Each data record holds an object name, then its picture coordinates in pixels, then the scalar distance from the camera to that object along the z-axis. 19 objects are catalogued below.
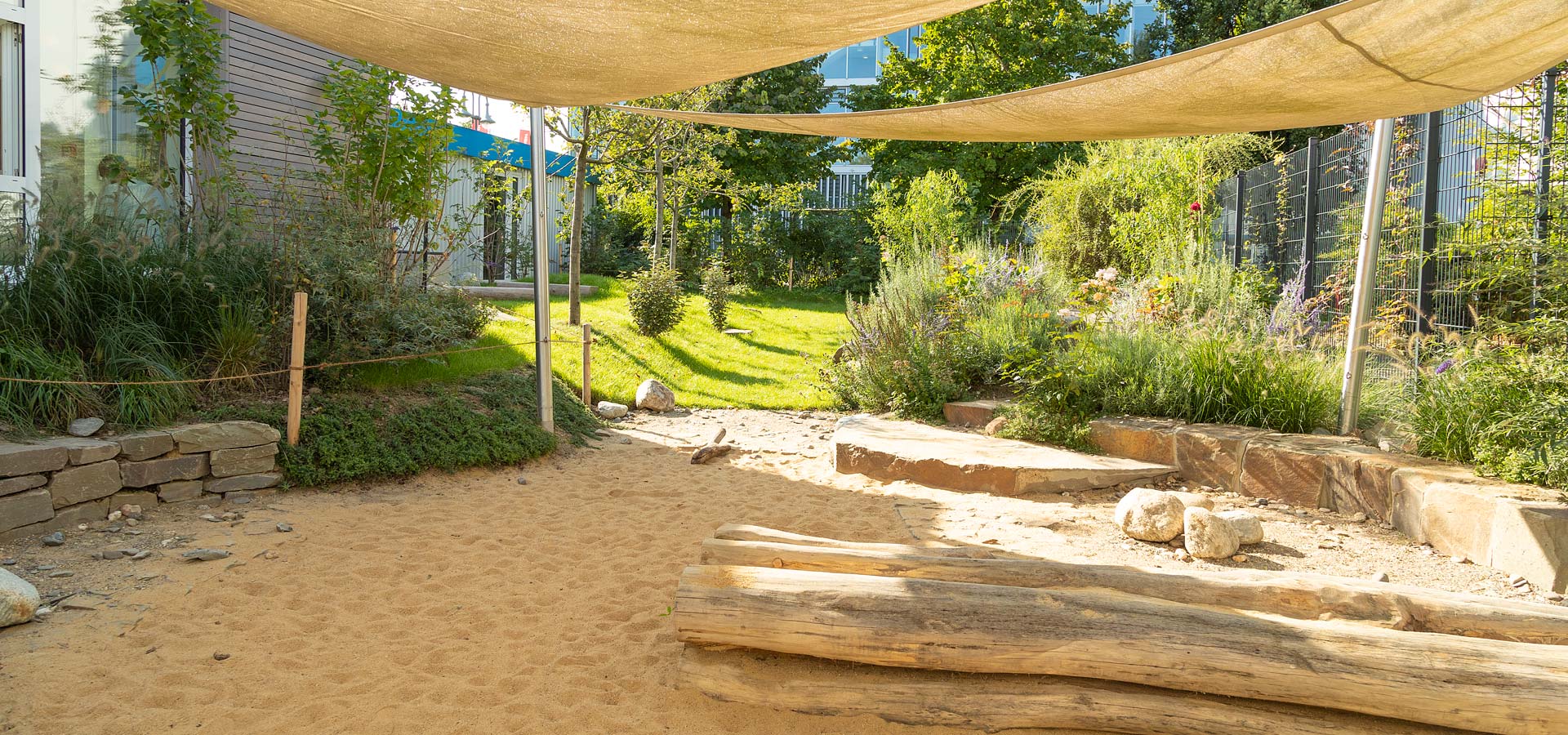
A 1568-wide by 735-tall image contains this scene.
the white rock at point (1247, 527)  3.88
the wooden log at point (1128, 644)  2.09
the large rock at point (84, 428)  4.16
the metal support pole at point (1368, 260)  4.54
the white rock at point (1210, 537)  3.76
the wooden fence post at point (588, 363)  7.39
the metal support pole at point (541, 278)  6.23
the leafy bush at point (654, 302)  10.38
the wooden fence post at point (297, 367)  4.76
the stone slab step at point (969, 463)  4.89
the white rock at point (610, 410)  7.57
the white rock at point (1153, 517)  4.00
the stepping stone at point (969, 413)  6.18
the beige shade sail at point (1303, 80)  2.39
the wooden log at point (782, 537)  2.92
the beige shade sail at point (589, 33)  2.62
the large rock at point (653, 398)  7.98
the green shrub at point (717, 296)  12.02
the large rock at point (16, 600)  2.88
